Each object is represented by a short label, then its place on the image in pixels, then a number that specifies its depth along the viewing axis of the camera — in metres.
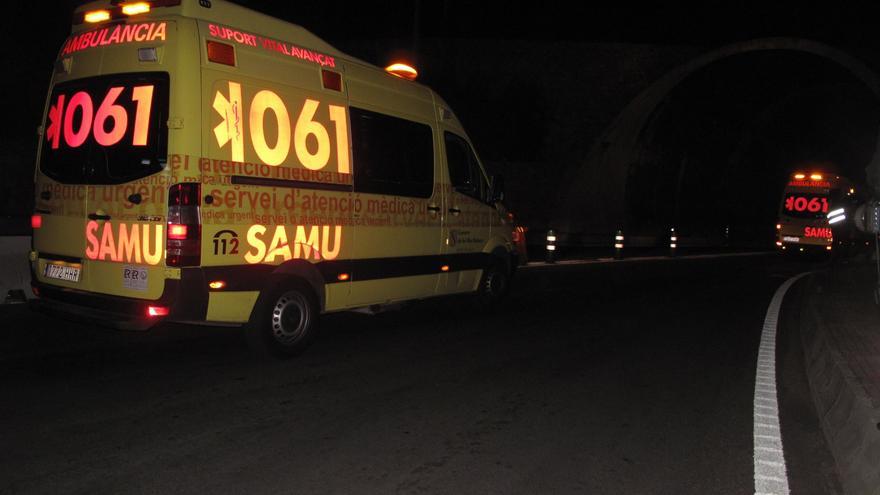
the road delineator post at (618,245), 20.79
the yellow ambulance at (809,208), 24.53
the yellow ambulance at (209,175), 5.67
